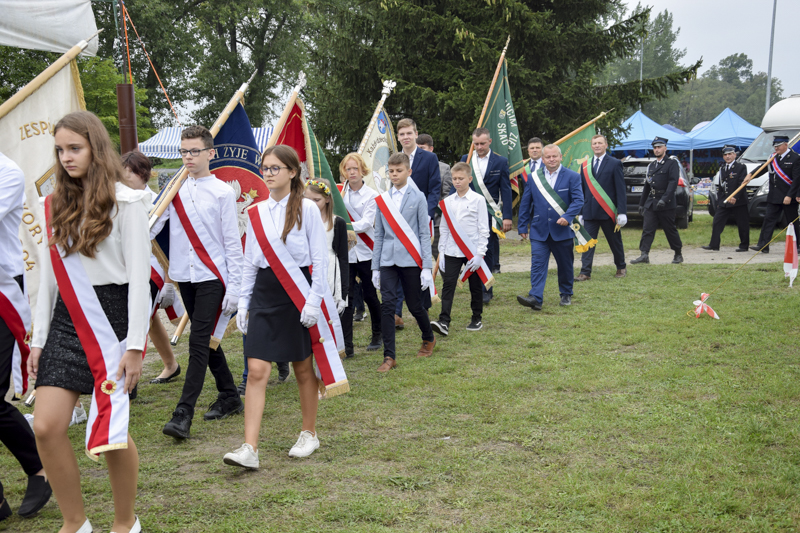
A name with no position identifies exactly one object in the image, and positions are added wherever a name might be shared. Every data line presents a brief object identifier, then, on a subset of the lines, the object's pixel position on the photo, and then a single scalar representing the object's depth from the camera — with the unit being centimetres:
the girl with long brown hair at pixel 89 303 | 289
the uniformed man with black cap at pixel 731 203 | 1288
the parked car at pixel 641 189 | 1684
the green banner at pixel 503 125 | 1030
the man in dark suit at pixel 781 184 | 1216
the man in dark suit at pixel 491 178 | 889
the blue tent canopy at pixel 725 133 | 2858
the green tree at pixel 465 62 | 1648
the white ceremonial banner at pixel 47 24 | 493
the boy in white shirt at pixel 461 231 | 709
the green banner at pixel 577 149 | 1155
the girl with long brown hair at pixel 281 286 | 397
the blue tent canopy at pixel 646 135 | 2825
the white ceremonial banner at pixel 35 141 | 467
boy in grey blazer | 614
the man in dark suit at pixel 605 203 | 1055
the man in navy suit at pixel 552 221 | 848
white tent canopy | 2116
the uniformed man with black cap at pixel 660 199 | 1144
